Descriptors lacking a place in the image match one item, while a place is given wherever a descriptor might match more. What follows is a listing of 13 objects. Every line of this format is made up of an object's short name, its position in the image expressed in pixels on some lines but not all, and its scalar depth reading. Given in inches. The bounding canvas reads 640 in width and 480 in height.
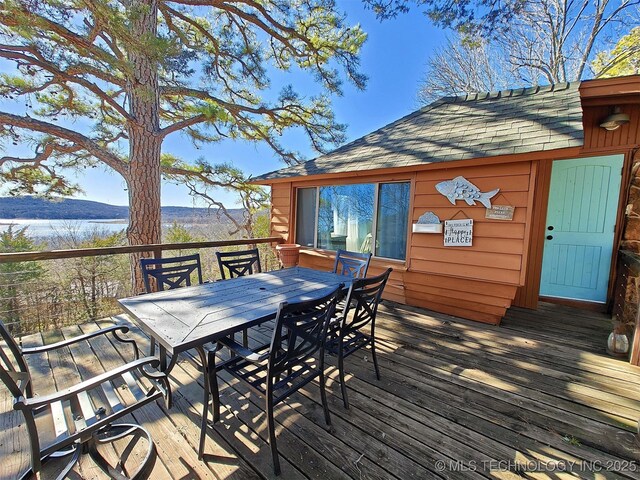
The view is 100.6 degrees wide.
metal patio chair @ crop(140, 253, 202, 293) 96.5
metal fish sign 118.4
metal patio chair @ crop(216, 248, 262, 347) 116.6
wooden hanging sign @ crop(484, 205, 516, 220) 113.3
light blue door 138.8
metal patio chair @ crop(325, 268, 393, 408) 70.5
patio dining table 57.0
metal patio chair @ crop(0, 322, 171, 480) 38.7
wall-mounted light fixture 127.0
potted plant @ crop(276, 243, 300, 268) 187.5
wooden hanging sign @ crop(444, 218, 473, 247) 123.8
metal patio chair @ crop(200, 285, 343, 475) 52.7
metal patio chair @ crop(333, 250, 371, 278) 117.9
